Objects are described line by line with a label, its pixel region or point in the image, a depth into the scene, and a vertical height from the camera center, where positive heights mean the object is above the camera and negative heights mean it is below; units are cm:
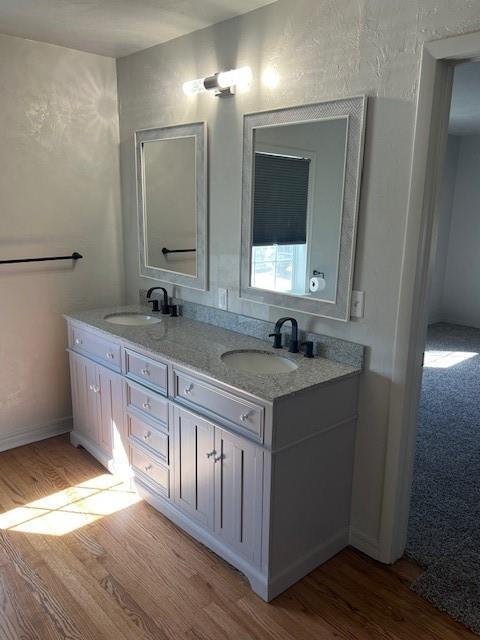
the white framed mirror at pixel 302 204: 205 +3
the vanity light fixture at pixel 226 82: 236 +61
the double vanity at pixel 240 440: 189 -95
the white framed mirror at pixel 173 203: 272 +4
